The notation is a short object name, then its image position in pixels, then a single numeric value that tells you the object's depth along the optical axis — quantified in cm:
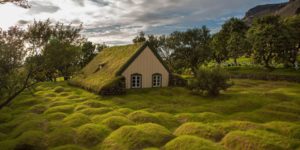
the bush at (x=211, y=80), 2475
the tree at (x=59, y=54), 1705
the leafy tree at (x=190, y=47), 4724
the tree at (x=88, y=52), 6128
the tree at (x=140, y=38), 6186
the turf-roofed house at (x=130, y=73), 2714
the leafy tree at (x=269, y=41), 4326
